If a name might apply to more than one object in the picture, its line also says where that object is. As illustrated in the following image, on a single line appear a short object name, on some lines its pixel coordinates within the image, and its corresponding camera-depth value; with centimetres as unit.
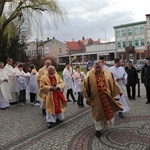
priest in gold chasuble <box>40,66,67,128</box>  519
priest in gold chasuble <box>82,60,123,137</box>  440
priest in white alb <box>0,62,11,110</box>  742
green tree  1309
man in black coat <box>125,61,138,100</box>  816
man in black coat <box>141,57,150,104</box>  722
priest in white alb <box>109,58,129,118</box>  603
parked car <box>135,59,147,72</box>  2065
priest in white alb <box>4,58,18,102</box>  795
